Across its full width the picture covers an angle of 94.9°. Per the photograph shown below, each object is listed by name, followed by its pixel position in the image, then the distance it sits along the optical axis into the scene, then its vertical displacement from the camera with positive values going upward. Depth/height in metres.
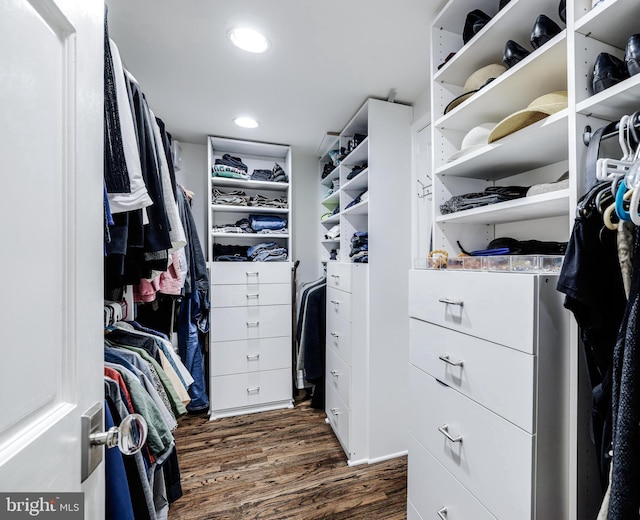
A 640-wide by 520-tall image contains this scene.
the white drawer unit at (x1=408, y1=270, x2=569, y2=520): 0.72 -0.38
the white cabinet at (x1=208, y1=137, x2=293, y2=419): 2.38 -0.41
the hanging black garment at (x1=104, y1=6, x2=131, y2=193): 0.74 +0.30
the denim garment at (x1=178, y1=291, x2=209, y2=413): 2.27 -0.68
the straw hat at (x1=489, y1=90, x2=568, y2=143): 0.84 +0.44
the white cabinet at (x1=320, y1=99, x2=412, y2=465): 1.83 -0.31
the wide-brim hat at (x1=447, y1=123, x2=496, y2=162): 1.07 +0.45
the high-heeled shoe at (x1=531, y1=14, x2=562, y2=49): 0.86 +0.68
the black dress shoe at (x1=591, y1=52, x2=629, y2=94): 0.71 +0.46
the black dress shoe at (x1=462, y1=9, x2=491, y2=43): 1.09 +0.91
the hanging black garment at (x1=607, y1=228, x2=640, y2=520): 0.54 -0.31
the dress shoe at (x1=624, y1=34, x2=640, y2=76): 0.65 +0.46
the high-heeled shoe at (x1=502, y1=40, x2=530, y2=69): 0.95 +0.68
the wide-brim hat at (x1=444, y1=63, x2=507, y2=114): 1.09 +0.69
